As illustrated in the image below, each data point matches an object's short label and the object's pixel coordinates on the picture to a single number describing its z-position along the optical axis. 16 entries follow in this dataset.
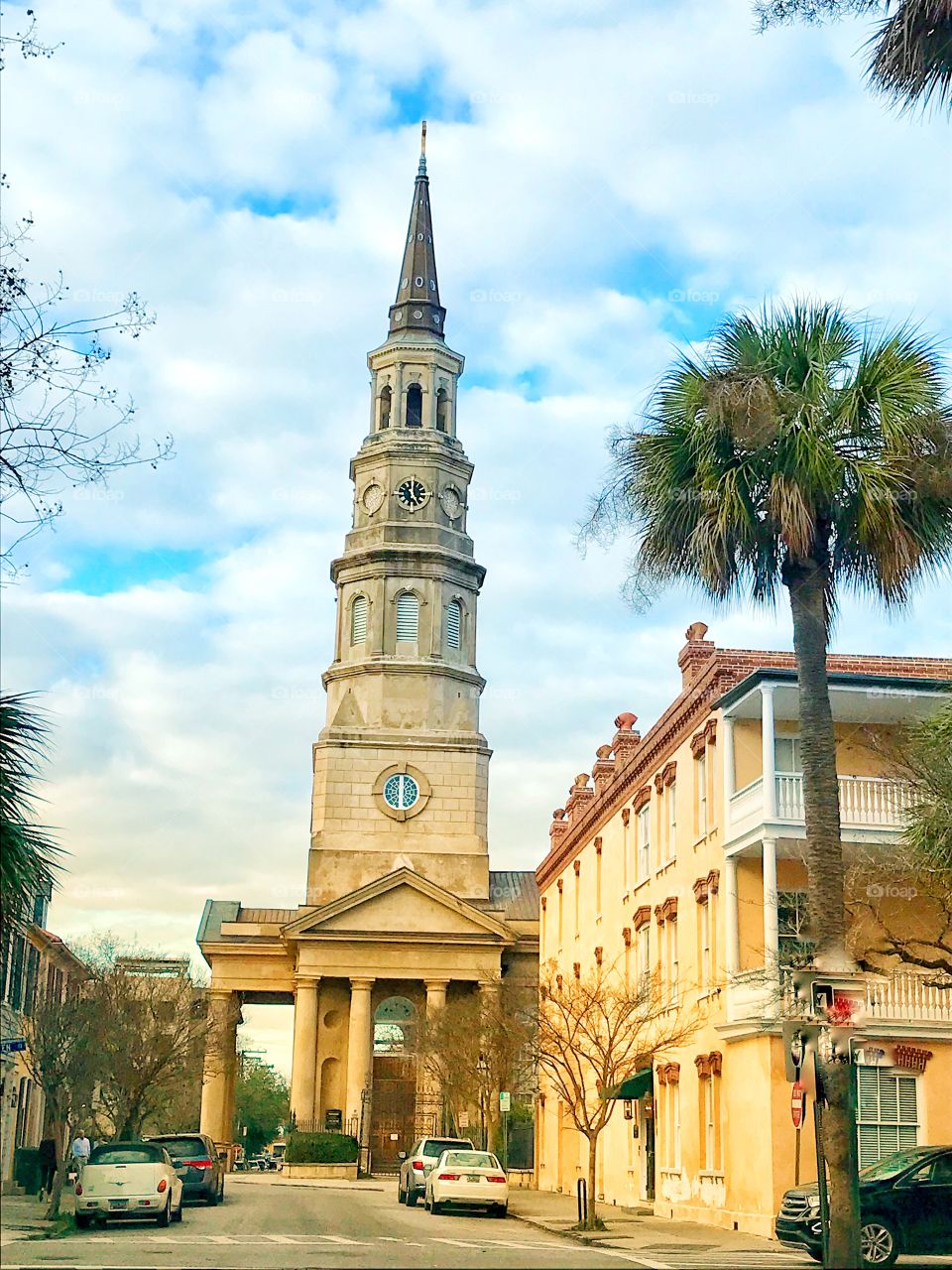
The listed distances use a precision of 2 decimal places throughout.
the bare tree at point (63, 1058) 33.62
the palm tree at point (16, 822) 16.73
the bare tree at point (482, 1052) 48.12
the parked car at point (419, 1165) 40.19
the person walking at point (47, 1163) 37.41
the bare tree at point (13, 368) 13.80
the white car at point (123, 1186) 27.39
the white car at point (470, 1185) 35.38
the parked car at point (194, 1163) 35.88
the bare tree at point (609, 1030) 33.03
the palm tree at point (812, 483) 19.38
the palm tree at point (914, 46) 15.29
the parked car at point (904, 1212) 22.00
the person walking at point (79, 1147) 44.42
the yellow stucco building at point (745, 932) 28.78
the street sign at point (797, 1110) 24.48
